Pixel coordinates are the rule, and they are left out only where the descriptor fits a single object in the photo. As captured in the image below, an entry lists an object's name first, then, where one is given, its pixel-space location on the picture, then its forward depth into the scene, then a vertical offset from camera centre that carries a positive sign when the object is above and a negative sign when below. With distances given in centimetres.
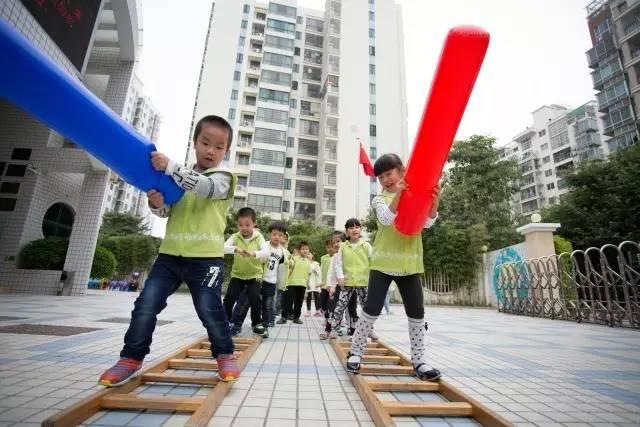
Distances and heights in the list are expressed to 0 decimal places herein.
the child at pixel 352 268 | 449 +40
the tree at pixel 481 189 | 2047 +687
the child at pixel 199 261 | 225 +21
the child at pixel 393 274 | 270 +20
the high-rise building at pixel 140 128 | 5494 +2872
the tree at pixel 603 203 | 1288 +427
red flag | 460 +200
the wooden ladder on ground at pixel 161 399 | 164 -61
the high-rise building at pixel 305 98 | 3141 +1970
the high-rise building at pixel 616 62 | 2386 +1920
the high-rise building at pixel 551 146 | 4238 +2218
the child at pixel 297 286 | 673 +20
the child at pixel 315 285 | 975 +33
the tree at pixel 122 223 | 3256 +638
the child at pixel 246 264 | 428 +38
